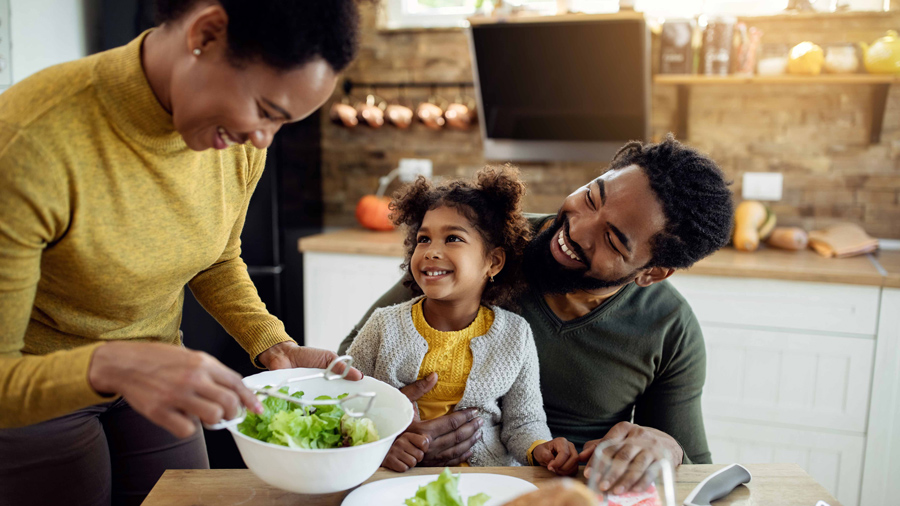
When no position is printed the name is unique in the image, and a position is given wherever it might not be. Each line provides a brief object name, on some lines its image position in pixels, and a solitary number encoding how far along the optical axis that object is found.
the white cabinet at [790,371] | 2.21
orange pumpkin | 2.98
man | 1.30
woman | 0.73
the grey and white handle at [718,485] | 0.94
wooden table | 0.93
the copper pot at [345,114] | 3.11
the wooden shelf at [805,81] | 2.47
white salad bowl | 0.78
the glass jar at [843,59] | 2.50
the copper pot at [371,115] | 3.07
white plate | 0.91
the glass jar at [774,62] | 2.58
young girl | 1.29
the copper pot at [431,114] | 3.01
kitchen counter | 2.18
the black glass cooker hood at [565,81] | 2.56
